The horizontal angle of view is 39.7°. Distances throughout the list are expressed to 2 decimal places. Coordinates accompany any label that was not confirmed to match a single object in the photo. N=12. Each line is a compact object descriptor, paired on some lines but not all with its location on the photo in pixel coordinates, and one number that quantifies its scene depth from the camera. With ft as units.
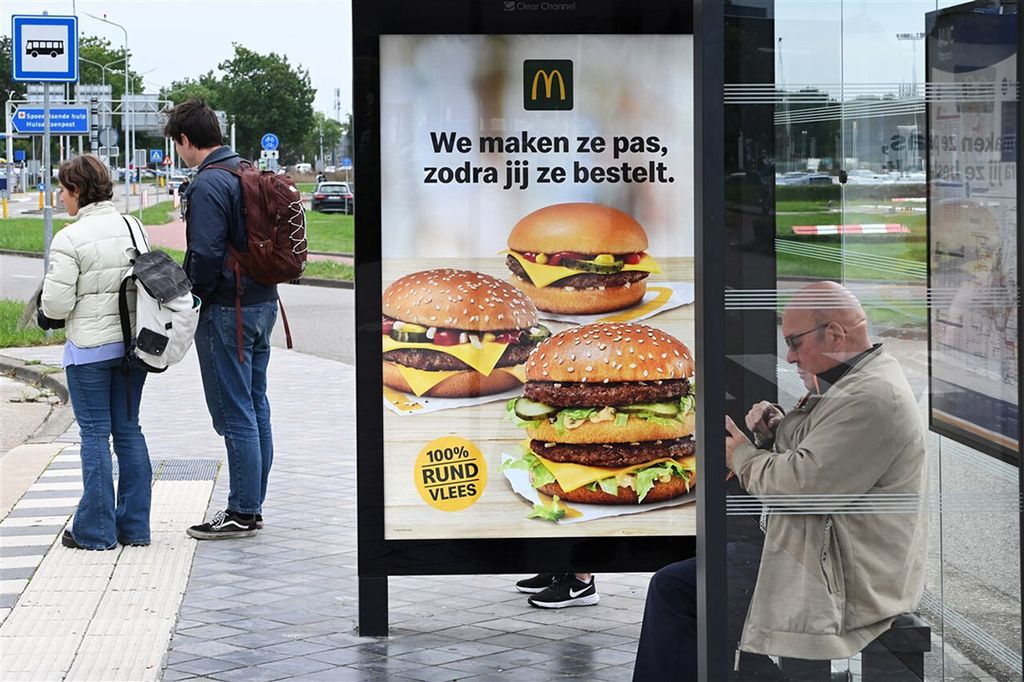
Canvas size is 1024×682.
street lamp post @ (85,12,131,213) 145.69
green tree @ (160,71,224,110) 297.12
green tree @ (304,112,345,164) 329.31
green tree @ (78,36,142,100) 291.38
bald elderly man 10.55
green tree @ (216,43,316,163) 284.00
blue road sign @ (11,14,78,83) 47.65
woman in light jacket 21.50
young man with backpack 21.86
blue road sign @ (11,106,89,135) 67.51
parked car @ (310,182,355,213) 183.83
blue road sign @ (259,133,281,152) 172.86
